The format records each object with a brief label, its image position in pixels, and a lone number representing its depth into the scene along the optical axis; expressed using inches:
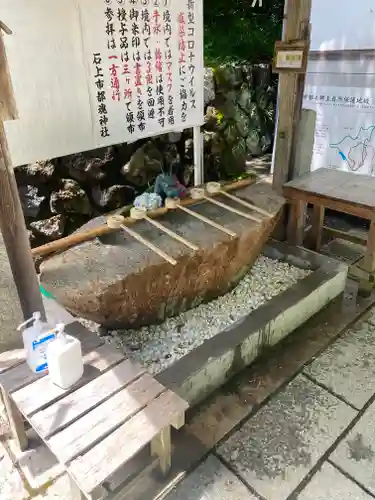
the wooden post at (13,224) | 79.3
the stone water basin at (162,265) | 102.7
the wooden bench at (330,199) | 147.2
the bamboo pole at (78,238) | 112.9
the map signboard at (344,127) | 197.8
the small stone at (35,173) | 208.2
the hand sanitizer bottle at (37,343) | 83.6
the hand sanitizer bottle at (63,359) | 79.1
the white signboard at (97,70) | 110.3
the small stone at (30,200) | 211.2
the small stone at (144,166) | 234.1
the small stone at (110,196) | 232.5
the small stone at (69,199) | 219.1
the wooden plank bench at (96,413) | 69.3
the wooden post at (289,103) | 146.9
